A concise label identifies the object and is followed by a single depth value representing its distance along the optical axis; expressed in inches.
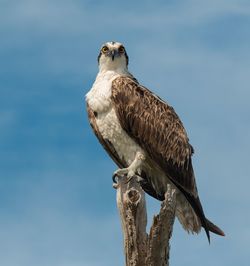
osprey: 1023.0
